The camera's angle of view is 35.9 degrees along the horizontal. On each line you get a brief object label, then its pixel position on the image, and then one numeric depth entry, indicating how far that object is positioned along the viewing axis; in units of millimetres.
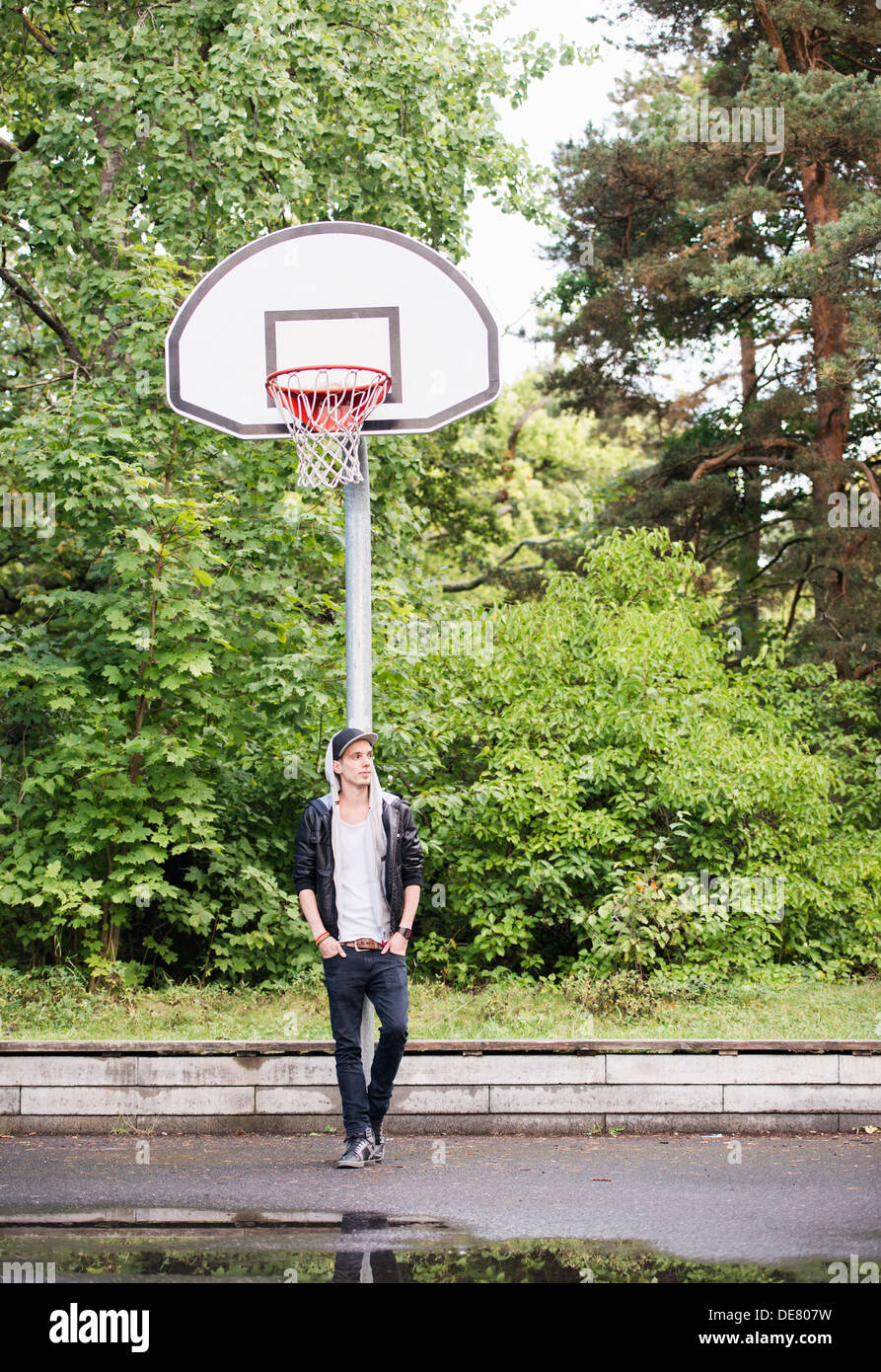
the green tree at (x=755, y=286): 18344
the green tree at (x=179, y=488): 10969
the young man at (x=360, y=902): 6895
